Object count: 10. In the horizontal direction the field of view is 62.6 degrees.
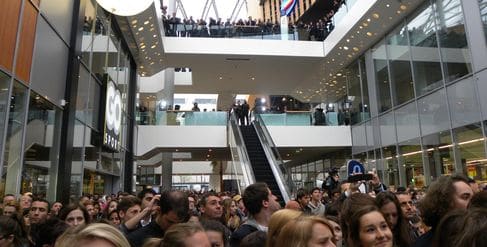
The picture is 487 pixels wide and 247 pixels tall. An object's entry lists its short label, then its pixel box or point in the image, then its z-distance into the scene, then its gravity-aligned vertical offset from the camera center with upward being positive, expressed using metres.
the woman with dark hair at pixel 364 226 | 2.53 -0.21
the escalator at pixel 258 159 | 12.59 +1.34
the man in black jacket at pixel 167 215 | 3.37 -0.16
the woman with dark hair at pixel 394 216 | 3.37 -0.20
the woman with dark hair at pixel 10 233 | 3.19 -0.26
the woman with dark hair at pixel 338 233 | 3.37 -0.33
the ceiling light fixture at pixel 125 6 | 6.90 +3.30
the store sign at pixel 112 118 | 12.28 +2.63
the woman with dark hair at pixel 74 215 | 4.11 -0.16
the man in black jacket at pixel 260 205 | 3.69 -0.09
